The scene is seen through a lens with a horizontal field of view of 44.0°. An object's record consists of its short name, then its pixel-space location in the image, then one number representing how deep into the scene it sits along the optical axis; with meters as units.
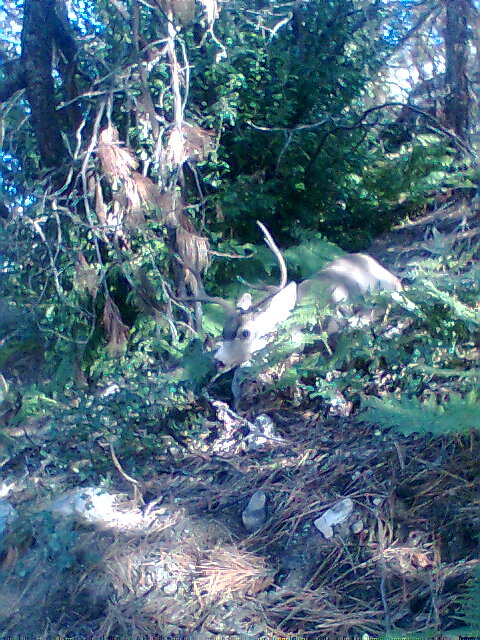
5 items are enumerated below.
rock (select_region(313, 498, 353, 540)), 2.78
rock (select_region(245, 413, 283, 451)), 3.56
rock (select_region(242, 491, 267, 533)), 2.96
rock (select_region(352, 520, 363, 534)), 2.72
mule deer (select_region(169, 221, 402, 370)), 3.96
